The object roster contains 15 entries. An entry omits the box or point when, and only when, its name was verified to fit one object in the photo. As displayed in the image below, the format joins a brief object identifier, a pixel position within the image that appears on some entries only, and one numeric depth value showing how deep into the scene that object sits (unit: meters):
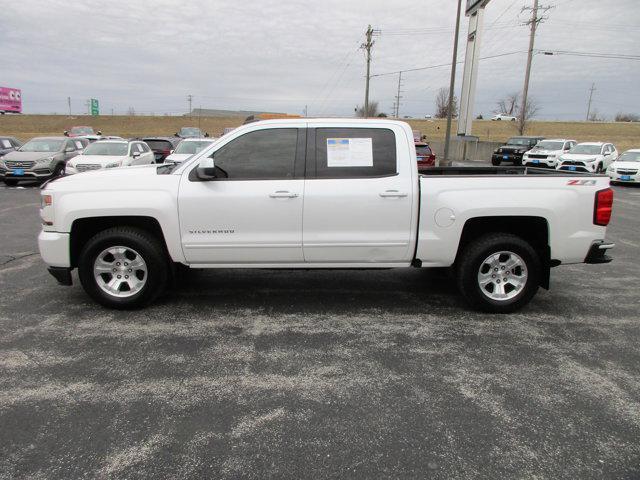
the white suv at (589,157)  20.17
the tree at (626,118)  95.68
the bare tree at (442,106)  93.66
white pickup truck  4.51
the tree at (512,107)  96.46
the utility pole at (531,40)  36.44
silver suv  15.72
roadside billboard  87.31
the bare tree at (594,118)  97.25
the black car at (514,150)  26.89
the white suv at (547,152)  22.73
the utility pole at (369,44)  40.47
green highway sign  84.56
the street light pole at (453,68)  21.59
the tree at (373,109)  65.44
